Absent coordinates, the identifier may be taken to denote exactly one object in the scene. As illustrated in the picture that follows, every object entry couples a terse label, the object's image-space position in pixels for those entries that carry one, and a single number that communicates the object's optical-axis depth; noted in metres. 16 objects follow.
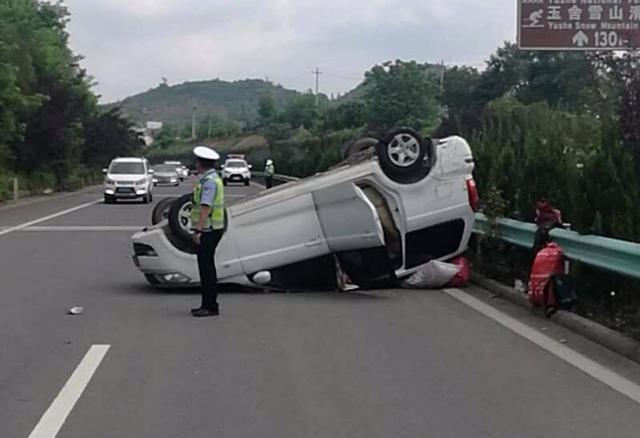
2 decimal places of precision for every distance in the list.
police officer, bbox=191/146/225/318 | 12.91
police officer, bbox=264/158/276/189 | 55.72
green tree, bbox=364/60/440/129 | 58.62
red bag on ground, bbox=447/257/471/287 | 15.54
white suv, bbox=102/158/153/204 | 44.62
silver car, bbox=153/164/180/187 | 70.00
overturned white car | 14.63
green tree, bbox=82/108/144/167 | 72.88
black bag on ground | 12.48
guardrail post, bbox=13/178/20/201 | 48.48
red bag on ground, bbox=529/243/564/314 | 12.65
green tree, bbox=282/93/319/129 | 111.89
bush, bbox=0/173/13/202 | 46.51
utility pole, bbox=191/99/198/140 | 175.50
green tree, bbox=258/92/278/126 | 141.16
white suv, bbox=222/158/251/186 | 69.31
